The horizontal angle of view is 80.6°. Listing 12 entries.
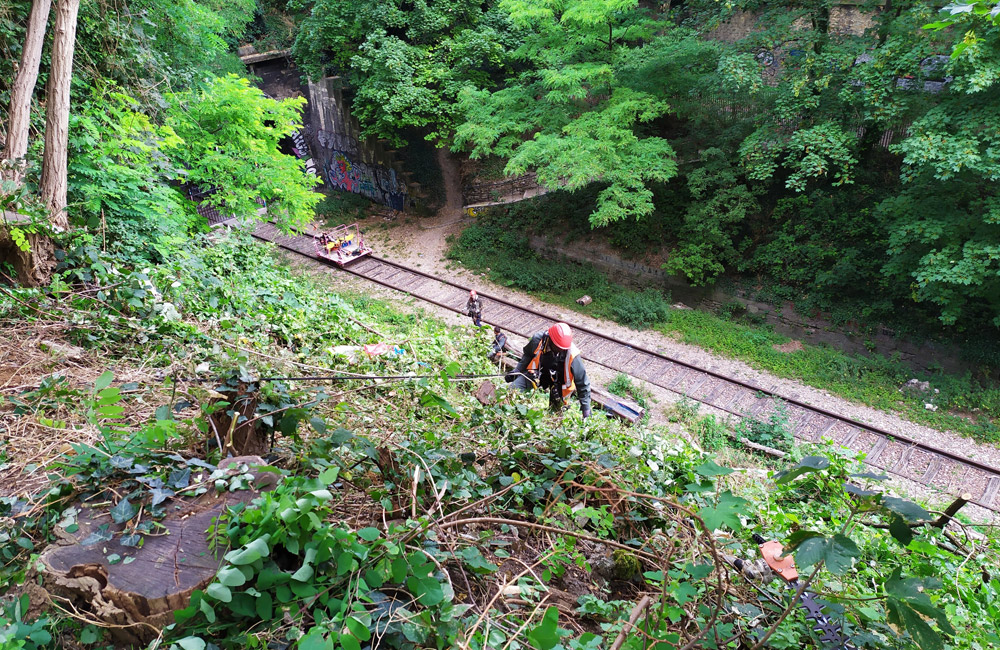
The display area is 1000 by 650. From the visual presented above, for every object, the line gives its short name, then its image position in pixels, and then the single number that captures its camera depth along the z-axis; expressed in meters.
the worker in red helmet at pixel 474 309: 14.30
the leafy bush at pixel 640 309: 15.91
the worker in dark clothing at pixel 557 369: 6.87
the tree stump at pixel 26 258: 6.15
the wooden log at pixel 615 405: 10.62
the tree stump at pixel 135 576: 2.29
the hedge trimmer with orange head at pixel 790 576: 2.62
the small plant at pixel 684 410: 12.05
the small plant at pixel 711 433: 10.70
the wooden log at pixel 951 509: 3.14
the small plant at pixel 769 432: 11.22
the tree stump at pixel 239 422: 3.27
